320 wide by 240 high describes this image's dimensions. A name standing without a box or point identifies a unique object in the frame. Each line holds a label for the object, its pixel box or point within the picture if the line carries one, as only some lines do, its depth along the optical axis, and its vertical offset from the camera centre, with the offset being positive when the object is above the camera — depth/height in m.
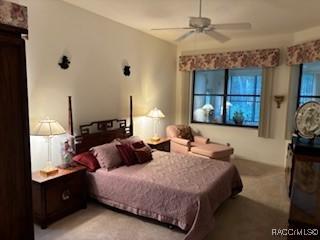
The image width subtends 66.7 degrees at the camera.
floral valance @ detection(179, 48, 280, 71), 5.01 +0.83
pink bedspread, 2.59 -1.12
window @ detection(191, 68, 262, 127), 5.57 +0.01
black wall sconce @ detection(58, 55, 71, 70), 3.39 +0.44
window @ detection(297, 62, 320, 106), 4.73 +0.31
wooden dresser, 2.63 -0.96
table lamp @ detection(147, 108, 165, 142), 4.99 -0.38
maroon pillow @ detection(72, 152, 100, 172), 3.32 -0.91
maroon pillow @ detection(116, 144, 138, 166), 3.50 -0.86
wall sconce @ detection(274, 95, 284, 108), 5.06 -0.02
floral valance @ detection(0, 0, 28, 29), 1.46 +0.49
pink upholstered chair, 4.72 -1.02
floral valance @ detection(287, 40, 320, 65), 4.20 +0.84
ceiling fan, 2.91 +0.87
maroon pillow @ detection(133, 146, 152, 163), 3.61 -0.88
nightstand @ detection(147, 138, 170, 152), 4.77 -0.96
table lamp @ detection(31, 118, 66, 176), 2.85 -0.43
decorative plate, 3.03 -0.27
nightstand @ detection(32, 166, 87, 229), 2.76 -1.20
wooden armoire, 1.53 -0.32
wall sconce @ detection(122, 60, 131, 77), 4.52 +0.50
